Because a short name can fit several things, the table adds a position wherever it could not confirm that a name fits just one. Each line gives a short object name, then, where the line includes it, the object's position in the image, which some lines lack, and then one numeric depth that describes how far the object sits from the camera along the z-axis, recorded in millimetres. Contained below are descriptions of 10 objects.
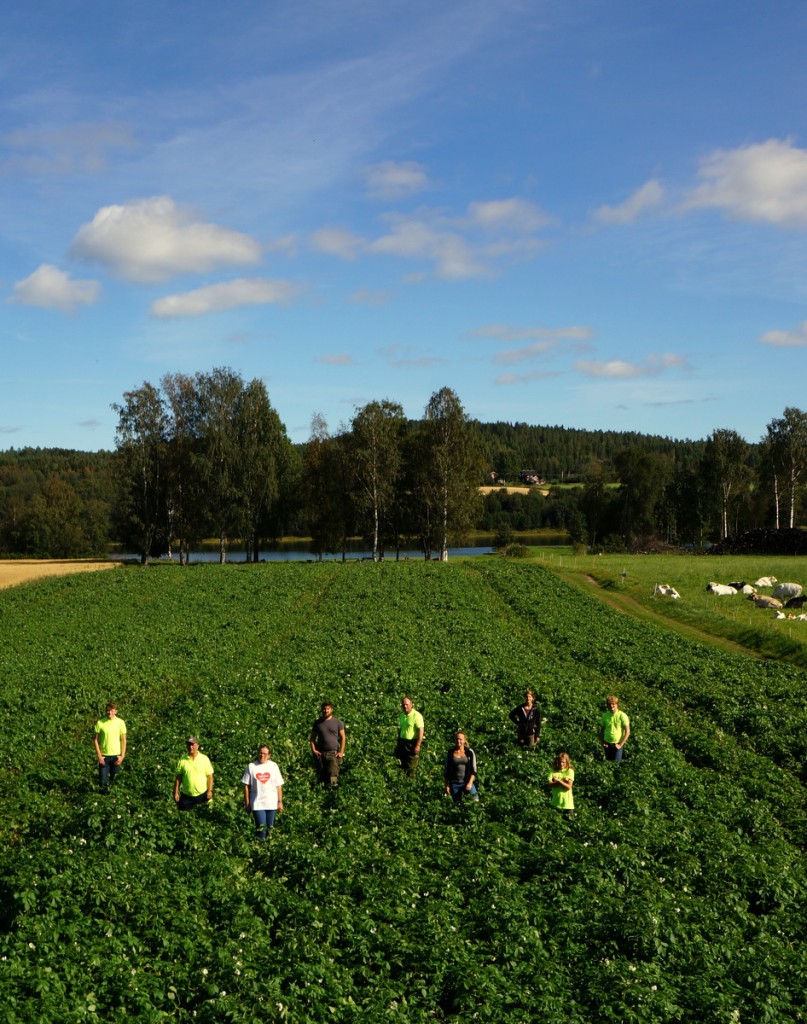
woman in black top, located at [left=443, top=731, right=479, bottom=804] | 17500
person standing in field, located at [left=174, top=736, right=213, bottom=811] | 16562
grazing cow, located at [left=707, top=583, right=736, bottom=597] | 59250
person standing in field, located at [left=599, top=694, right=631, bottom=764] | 20688
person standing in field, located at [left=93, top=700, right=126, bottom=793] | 19953
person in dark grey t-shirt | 18062
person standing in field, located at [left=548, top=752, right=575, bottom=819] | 16906
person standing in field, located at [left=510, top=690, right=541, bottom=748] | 21000
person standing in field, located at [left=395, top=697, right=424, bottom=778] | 19172
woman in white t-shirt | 15617
